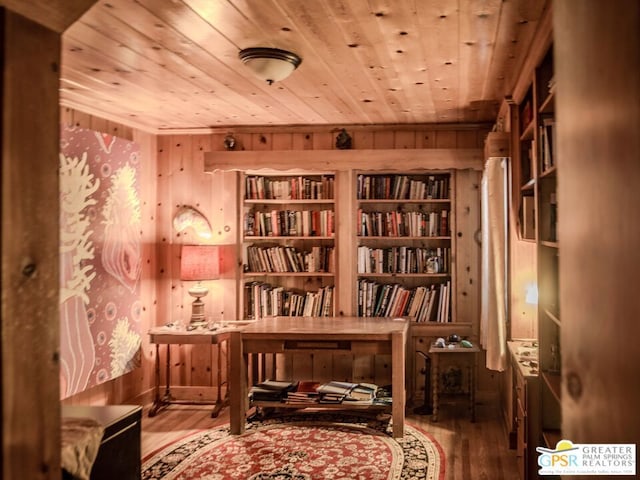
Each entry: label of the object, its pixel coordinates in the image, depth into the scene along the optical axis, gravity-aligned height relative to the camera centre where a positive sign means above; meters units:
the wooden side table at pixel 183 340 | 4.41 -0.67
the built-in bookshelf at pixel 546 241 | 2.69 +0.04
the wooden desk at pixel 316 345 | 3.97 -0.66
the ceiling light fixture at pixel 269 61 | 2.83 +0.95
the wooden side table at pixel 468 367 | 4.29 -0.87
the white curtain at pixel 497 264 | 3.69 -0.10
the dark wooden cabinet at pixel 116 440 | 1.67 -0.57
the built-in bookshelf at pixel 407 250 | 4.98 +0.00
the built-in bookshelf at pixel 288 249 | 5.13 +0.02
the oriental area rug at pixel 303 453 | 3.34 -1.28
